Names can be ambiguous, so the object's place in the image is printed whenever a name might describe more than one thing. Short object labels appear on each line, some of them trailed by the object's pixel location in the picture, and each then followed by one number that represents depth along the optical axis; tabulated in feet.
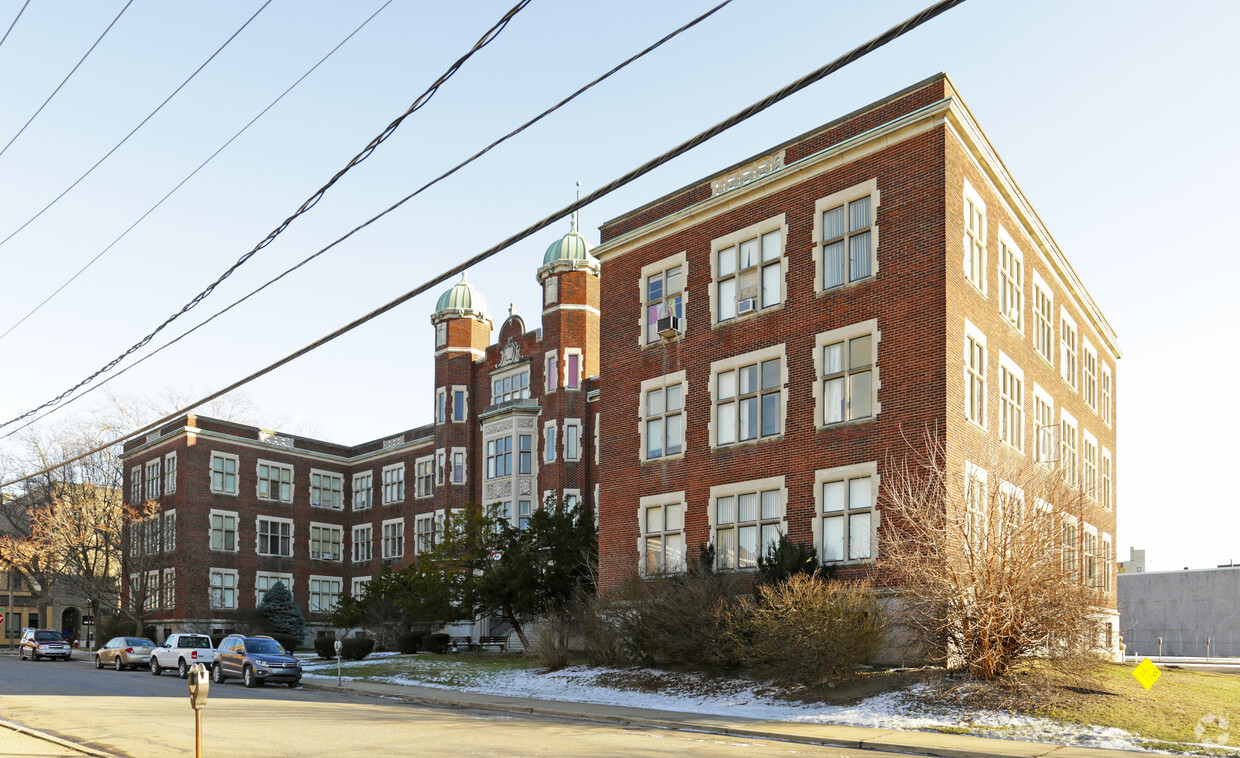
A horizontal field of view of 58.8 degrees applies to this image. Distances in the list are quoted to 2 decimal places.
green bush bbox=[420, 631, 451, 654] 147.54
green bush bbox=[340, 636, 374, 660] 137.49
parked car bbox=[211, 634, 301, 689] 102.86
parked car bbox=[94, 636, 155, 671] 139.54
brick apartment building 86.94
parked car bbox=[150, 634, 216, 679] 121.60
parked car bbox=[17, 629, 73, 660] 165.17
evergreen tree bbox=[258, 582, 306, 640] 194.90
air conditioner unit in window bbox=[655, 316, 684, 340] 107.04
